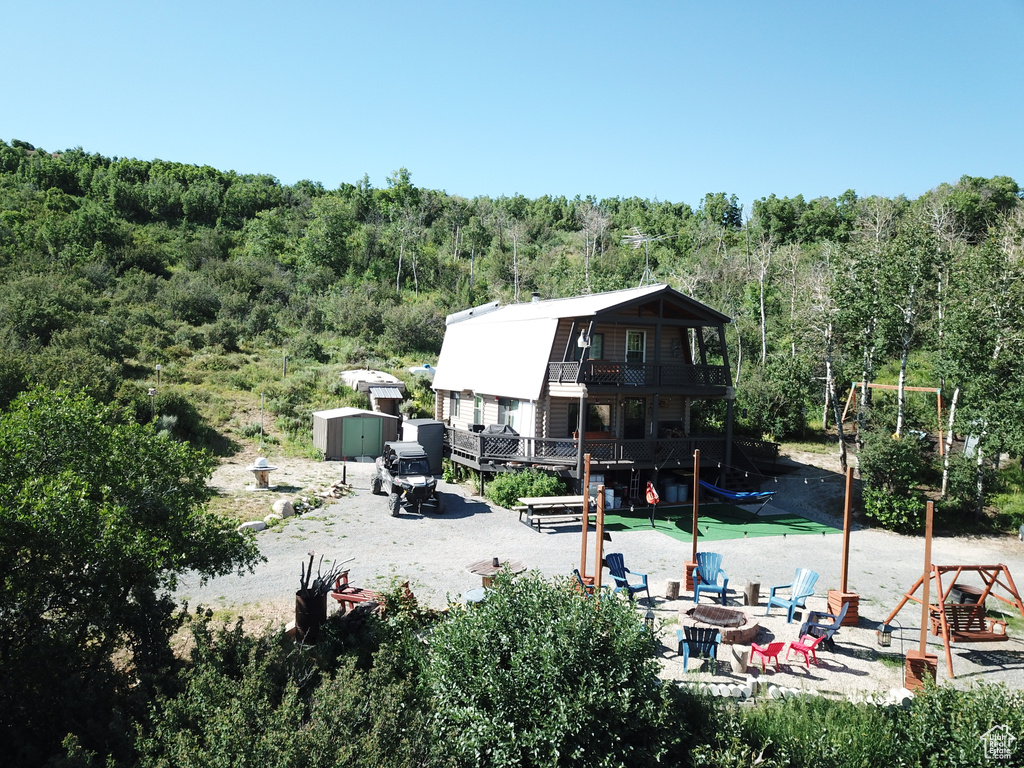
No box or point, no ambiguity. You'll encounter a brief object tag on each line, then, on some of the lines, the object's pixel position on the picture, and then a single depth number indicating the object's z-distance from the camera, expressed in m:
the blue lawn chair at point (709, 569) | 13.05
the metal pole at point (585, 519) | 11.50
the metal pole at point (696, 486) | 12.82
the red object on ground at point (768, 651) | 9.72
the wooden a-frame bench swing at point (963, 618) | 10.23
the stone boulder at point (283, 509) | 17.98
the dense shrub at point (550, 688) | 6.36
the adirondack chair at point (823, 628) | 10.38
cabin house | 21.20
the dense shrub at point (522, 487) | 20.52
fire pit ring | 10.67
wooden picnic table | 18.36
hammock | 20.27
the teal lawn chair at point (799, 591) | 11.78
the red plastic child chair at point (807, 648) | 10.07
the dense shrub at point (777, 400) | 28.30
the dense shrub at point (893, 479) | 19.00
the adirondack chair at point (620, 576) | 11.95
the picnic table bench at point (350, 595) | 10.49
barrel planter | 10.02
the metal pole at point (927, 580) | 9.28
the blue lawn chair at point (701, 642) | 9.88
